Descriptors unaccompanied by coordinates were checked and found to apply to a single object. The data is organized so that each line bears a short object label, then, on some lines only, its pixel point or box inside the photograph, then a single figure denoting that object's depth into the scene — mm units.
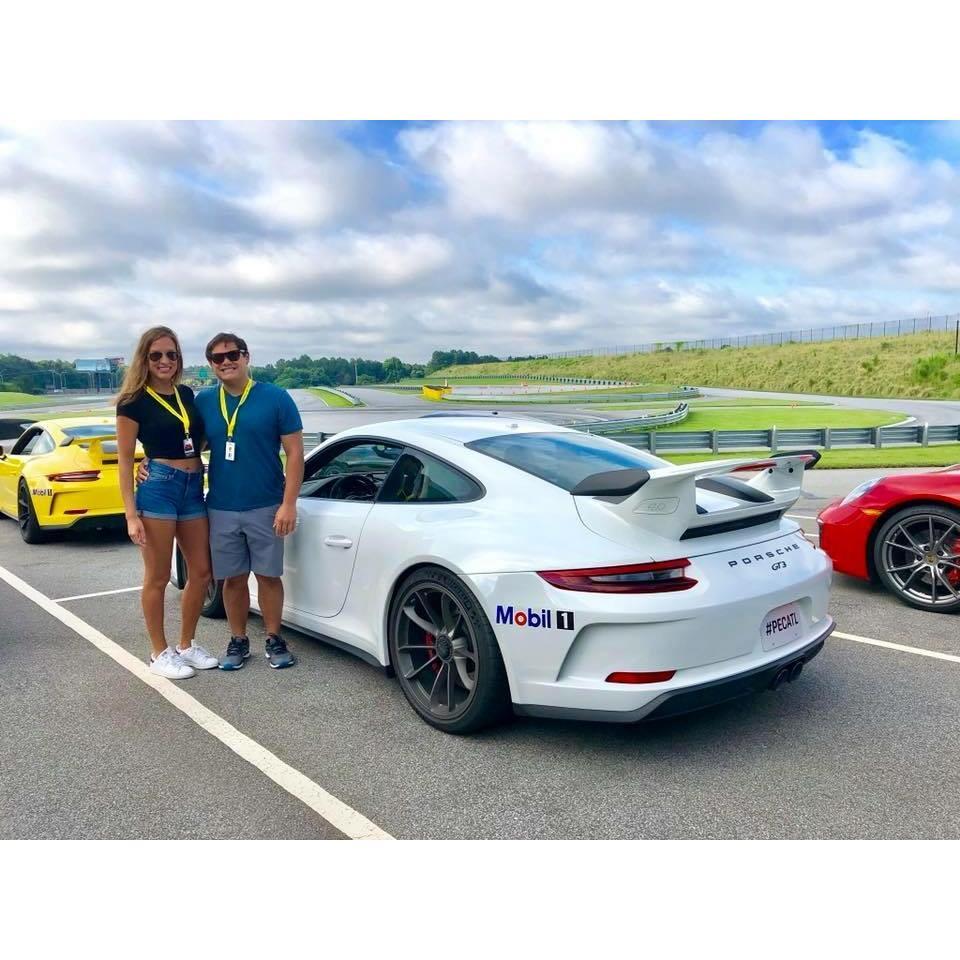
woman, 4160
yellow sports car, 8312
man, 4246
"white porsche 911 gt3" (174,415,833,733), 3041
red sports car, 5402
